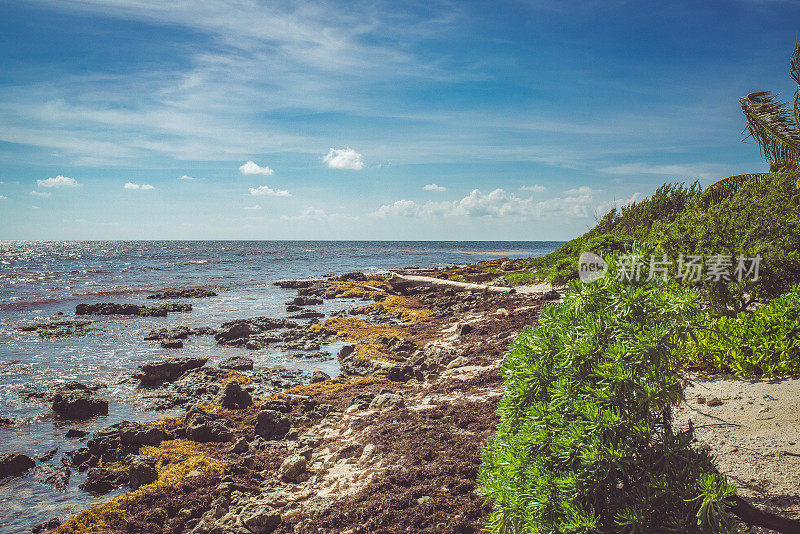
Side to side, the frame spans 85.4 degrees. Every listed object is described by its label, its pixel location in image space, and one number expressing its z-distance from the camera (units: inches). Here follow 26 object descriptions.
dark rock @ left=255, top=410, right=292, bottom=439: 310.8
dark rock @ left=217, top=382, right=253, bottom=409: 369.1
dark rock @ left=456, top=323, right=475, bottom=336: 535.2
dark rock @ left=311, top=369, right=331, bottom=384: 429.7
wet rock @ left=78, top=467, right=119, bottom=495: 254.2
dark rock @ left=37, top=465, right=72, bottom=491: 260.4
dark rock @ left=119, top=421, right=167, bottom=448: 305.9
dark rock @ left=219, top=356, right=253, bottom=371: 488.9
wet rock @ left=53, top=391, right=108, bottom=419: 364.5
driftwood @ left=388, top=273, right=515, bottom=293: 872.3
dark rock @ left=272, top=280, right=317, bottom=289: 1349.7
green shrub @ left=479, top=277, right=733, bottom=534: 95.7
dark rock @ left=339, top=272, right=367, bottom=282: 1393.9
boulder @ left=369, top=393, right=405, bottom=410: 314.8
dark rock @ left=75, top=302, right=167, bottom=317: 904.3
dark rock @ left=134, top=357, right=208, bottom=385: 460.8
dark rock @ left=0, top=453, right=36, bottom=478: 270.8
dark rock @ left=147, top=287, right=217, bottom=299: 1150.9
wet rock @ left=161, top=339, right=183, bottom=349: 612.4
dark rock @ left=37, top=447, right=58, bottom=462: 290.5
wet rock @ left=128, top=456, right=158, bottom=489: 257.0
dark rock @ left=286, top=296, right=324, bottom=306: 962.7
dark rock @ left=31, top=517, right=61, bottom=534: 216.7
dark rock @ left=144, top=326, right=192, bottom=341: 673.0
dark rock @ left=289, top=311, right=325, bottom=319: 828.6
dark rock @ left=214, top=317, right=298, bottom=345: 653.3
